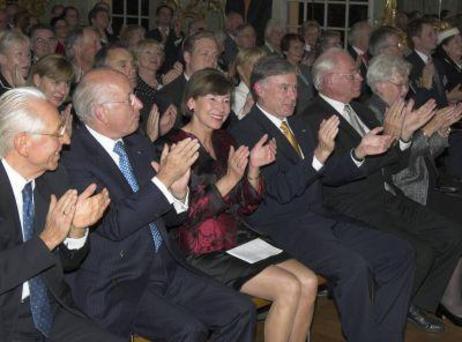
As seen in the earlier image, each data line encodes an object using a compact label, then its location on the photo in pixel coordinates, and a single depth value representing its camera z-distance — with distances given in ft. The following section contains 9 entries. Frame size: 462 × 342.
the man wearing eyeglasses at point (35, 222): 8.32
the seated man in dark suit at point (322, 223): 12.35
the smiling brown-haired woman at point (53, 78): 15.16
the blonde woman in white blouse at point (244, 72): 18.53
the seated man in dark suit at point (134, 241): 9.94
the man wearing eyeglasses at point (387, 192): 14.10
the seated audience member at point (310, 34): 31.63
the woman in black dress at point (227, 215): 11.43
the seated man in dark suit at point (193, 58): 18.35
